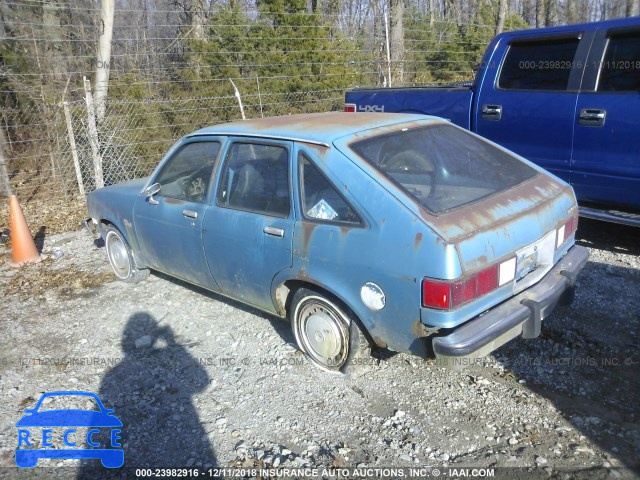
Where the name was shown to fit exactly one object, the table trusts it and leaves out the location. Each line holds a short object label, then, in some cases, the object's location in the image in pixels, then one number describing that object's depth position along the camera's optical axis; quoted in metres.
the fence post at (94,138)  8.18
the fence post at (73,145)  8.24
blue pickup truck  4.88
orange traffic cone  6.45
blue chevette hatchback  2.95
